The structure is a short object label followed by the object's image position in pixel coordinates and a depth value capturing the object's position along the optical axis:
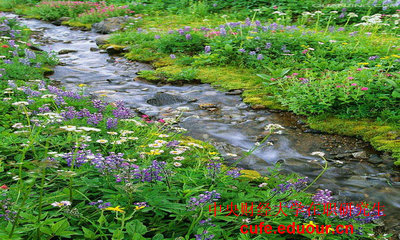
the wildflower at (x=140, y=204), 2.16
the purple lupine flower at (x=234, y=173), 2.77
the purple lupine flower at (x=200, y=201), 2.24
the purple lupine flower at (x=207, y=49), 7.98
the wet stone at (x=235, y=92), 6.56
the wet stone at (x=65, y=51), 9.89
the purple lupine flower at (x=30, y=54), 6.42
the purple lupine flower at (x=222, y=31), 8.55
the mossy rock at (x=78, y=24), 13.79
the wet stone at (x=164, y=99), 6.14
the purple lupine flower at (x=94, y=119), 3.50
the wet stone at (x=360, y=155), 4.25
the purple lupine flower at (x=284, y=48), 7.60
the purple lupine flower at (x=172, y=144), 3.07
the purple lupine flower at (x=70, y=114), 3.48
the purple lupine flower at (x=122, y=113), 3.65
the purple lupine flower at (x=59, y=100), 3.96
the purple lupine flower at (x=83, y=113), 3.64
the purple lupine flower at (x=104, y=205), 2.10
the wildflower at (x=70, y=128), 2.08
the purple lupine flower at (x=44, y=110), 3.46
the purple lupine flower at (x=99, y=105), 4.04
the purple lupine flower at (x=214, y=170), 2.78
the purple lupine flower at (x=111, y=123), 3.59
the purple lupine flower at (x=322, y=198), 2.56
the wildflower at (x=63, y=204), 1.96
